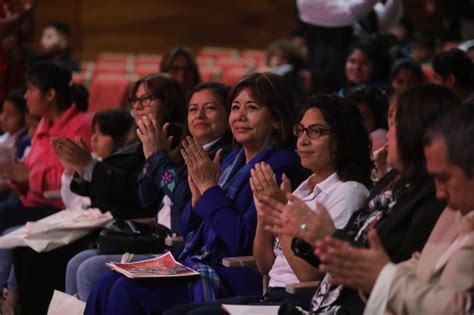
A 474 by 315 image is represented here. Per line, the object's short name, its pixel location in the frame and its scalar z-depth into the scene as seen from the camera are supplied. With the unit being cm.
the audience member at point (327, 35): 933
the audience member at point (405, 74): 865
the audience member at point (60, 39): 1697
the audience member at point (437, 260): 382
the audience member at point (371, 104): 737
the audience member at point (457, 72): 748
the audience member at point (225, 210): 567
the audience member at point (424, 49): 1508
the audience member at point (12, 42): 1083
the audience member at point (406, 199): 426
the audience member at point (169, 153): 651
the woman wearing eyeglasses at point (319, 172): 515
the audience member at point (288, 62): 1146
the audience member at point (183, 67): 972
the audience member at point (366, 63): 915
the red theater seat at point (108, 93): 1478
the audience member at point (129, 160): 722
